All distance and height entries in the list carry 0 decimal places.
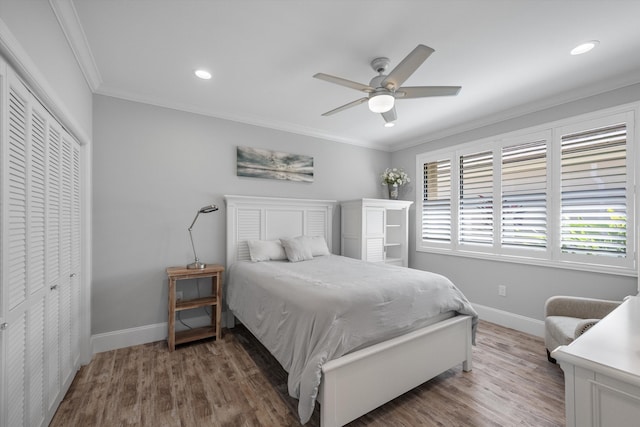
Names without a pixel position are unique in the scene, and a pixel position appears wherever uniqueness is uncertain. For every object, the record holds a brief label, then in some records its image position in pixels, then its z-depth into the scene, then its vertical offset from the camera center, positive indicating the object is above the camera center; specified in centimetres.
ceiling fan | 187 +96
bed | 162 -80
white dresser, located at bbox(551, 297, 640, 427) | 81 -51
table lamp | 294 -44
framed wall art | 355 +65
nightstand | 274 -94
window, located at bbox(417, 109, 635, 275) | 262 +20
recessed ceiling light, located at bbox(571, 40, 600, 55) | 207 +128
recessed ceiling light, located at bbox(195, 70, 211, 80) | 250 +127
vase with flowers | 455 +56
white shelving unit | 399 -25
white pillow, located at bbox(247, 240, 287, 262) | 328 -45
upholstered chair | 220 -87
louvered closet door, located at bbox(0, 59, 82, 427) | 123 -26
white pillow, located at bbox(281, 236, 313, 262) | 331 -44
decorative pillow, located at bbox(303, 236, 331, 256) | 359 -42
